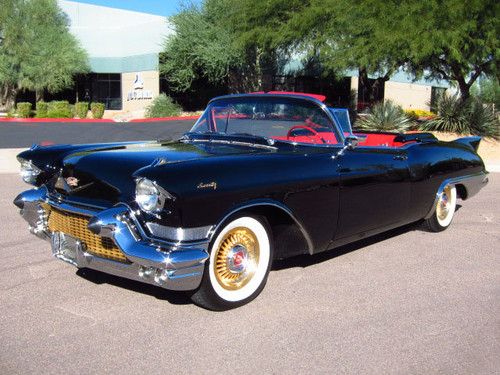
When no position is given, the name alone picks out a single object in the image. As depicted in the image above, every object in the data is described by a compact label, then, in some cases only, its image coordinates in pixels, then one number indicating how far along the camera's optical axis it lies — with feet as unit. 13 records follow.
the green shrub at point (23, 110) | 99.45
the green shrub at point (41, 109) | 101.87
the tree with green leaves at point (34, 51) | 112.47
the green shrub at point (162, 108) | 105.50
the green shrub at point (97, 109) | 109.50
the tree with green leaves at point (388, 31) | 53.26
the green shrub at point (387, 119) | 61.62
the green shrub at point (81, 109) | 106.08
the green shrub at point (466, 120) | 61.67
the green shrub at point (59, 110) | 97.14
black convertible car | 11.68
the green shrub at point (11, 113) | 98.84
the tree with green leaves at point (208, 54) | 96.94
